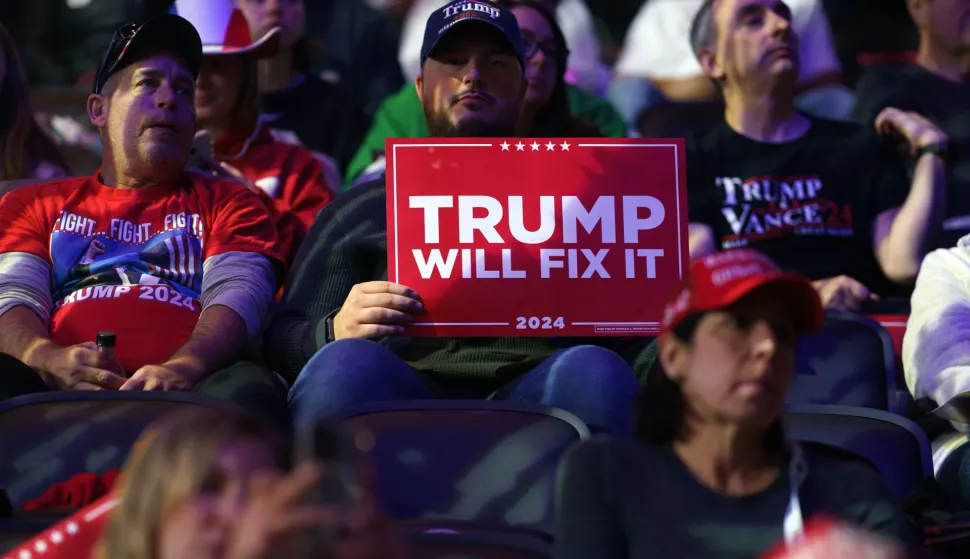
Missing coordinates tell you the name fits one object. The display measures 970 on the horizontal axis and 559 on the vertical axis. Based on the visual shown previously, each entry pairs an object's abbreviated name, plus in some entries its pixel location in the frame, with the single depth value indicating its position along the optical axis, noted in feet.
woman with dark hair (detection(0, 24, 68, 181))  28.40
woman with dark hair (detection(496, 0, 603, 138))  30.71
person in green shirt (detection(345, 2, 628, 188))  32.04
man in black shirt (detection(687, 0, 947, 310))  28.78
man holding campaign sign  21.74
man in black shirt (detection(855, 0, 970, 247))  32.94
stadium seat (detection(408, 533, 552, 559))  15.55
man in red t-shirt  21.94
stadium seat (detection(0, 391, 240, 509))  18.12
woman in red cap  15.20
